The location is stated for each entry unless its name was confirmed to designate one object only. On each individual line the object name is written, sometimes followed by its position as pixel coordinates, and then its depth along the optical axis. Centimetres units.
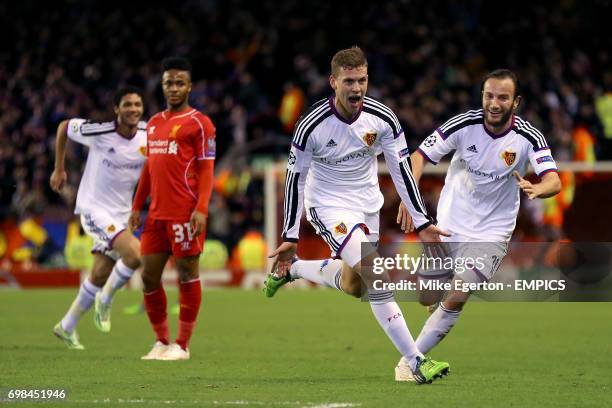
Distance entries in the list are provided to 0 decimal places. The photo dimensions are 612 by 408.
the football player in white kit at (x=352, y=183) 1602
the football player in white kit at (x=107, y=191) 2180
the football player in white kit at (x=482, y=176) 1695
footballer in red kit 1916
